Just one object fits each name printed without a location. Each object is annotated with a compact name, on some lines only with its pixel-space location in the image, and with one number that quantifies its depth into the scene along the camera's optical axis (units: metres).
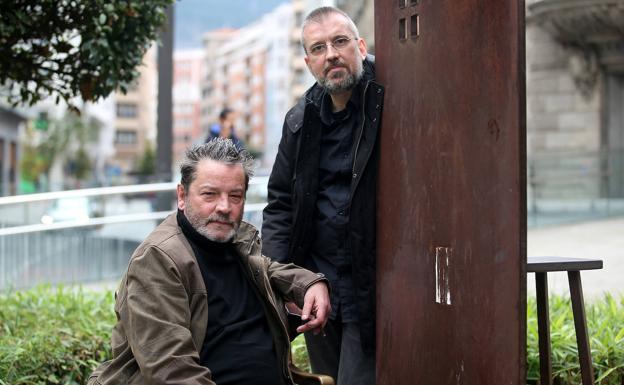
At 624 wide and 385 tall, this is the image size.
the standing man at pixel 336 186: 3.59
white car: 12.81
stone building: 20.34
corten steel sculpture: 2.97
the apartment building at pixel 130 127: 141.50
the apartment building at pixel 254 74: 121.44
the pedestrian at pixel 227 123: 9.95
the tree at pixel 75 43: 5.14
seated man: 2.93
